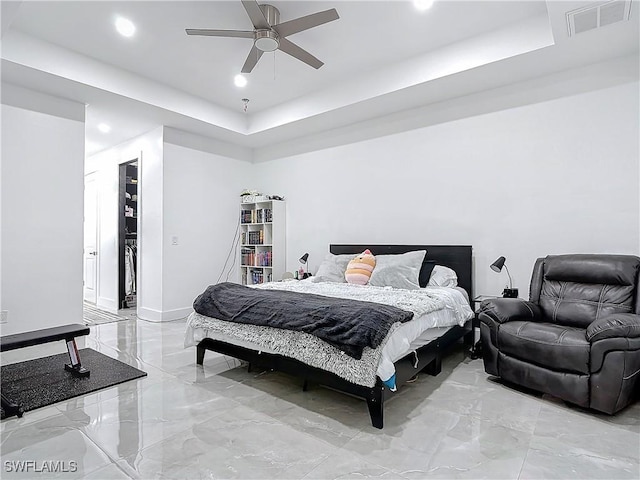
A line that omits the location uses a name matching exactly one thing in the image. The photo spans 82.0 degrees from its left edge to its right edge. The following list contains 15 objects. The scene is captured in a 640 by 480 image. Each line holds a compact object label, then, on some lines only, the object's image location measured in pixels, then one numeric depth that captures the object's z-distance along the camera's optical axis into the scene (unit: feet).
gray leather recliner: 7.68
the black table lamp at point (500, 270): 11.77
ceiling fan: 8.79
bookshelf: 19.26
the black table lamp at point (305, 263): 17.44
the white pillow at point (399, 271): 12.35
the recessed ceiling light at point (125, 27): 10.77
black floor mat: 8.86
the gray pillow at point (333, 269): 14.38
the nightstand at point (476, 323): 12.21
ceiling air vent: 8.57
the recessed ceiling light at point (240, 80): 14.30
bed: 7.50
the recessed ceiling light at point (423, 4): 9.89
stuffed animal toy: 13.31
